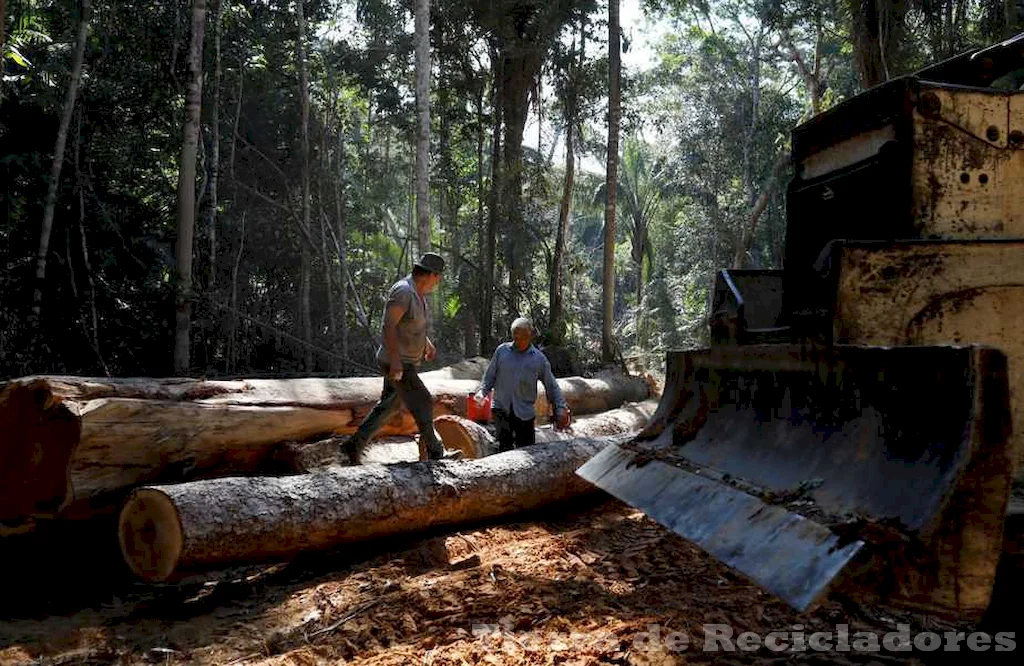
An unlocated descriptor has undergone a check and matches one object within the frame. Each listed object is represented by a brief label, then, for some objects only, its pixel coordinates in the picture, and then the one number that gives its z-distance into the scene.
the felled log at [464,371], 10.56
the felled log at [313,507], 4.52
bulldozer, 2.48
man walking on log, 6.39
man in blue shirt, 7.33
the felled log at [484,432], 7.55
